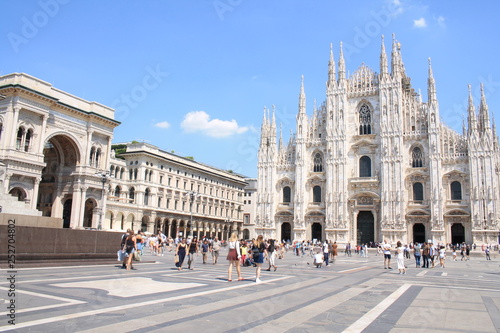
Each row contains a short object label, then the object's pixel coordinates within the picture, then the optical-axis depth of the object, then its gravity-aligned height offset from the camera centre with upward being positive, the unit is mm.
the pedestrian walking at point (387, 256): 22031 -873
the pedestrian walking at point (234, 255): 13414 -653
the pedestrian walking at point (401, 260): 18941 -924
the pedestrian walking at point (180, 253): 16859 -812
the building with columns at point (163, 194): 56688 +5580
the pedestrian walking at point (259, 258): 13145 -734
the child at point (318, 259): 20984 -1090
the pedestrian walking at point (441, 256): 25138 -901
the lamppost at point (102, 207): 41031 +2340
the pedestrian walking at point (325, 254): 22453 -890
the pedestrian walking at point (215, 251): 22219 -917
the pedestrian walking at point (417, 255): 24656 -863
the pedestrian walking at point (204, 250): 21703 -852
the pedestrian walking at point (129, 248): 15894 -639
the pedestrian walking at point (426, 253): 24422 -736
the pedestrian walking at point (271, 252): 17578 -704
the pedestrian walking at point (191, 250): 17469 -710
